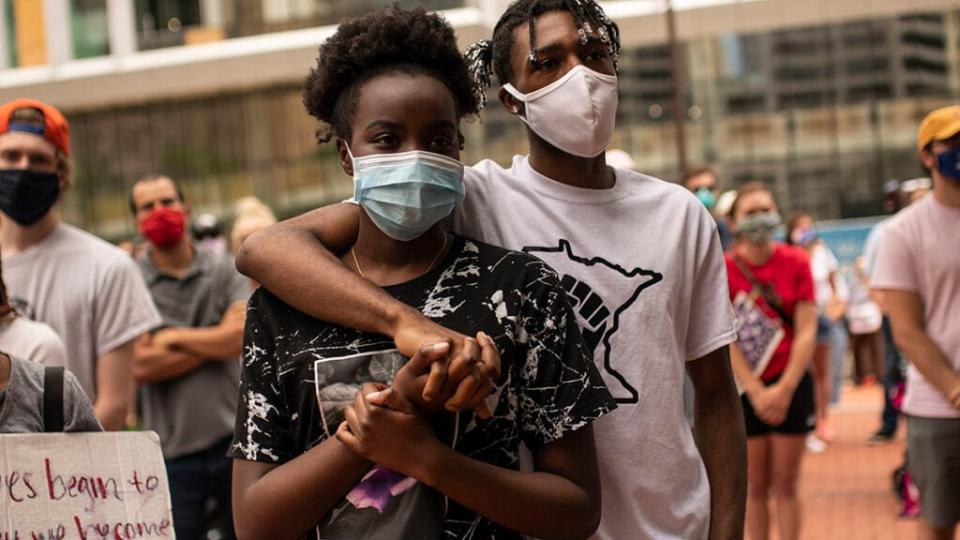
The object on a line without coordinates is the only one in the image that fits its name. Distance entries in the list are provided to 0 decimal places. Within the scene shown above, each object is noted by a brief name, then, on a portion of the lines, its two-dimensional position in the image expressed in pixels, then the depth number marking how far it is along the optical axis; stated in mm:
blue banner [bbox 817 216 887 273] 20172
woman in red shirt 8516
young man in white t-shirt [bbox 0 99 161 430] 5242
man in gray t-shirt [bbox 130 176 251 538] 7023
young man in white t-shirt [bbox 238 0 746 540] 3305
